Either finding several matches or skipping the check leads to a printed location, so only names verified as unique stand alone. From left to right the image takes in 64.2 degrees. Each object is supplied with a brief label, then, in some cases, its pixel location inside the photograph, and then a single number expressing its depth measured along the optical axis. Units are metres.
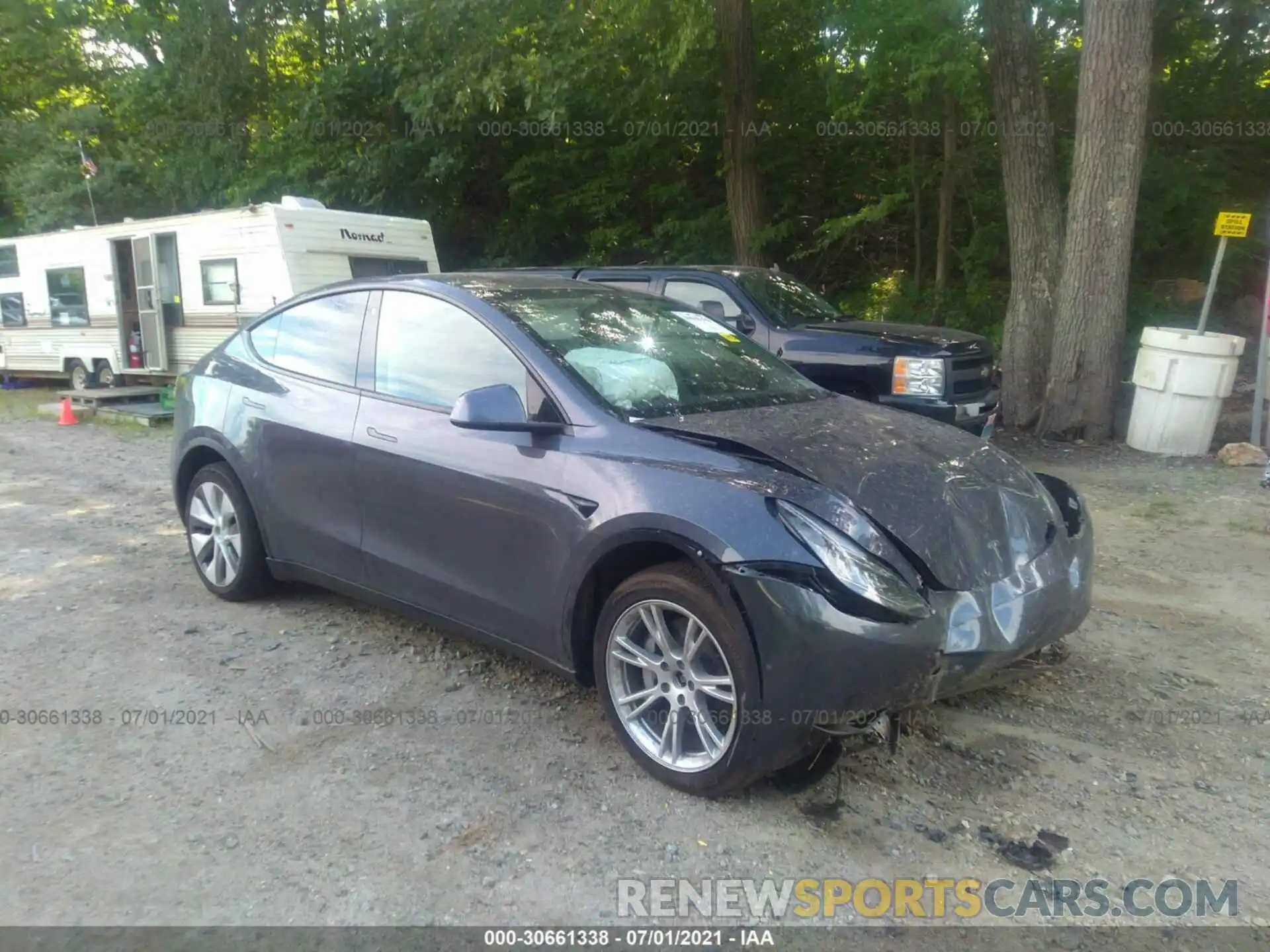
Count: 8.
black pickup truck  8.12
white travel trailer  11.96
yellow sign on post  9.34
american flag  16.73
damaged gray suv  3.08
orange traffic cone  12.62
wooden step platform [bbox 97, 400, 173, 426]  12.13
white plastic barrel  9.09
